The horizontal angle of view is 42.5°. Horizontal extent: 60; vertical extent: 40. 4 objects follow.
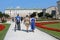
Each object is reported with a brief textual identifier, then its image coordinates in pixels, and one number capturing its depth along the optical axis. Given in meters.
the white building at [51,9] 46.54
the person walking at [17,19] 6.60
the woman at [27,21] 6.15
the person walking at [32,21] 6.44
